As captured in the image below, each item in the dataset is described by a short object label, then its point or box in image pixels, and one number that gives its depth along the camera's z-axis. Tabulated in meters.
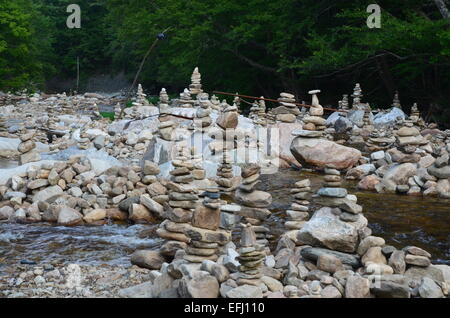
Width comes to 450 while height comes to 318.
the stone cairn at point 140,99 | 22.89
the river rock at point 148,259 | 7.80
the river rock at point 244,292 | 5.64
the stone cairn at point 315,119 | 11.21
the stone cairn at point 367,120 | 19.95
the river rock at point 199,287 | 5.71
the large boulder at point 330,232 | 7.25
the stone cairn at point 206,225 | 7.11
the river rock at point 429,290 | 5.90
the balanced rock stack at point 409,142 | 12.59
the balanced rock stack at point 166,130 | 13.97
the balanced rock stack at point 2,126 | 23.98
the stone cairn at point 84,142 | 15.89
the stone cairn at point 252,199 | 8.73
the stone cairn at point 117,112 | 23.45
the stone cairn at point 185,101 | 18.38
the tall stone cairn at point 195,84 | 18.33
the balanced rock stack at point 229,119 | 14.51
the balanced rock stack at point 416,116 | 19.57
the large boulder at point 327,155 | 13.72
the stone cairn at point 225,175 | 9.67
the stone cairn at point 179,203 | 8.73
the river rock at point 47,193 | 11.31
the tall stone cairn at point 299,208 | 8.70
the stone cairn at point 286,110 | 16.14
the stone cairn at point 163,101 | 19.21
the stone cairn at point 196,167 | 10.00
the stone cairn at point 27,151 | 13.89
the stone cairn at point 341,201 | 7.65
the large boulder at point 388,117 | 20.48
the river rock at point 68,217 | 10.29
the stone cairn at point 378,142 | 15.98
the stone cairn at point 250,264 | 5.93
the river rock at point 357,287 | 5.84
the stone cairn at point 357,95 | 22.44
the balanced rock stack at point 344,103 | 23.28
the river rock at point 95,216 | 10.48
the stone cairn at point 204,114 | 14.92
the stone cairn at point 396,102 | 22.50
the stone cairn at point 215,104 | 18.32
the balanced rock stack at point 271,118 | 17.70
